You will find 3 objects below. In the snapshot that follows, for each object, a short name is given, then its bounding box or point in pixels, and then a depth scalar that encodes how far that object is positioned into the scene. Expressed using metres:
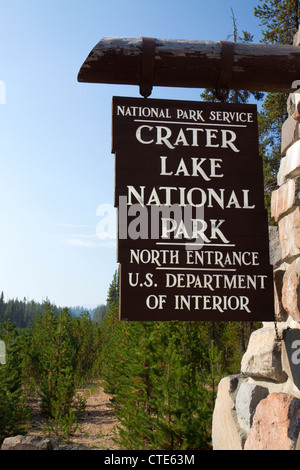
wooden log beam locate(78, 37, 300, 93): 3.03
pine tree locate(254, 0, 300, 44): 14.91
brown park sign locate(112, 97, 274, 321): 2.83
